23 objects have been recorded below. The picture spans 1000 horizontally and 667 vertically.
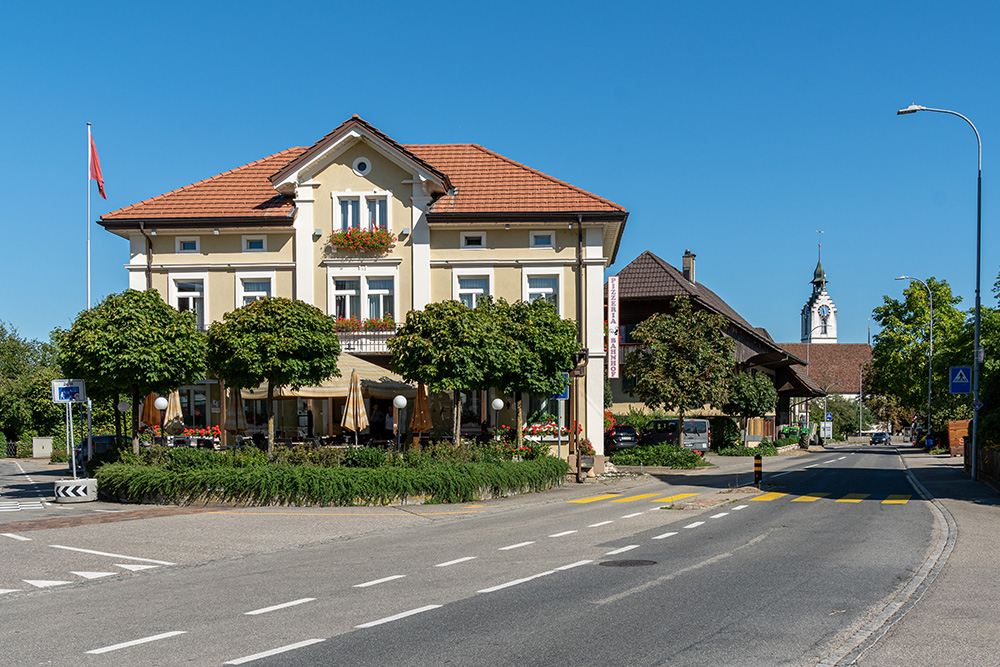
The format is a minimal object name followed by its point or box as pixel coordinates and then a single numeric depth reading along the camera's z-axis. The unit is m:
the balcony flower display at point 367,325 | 31.14
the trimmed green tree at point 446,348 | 24.09
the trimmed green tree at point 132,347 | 22.16
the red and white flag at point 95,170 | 32.91
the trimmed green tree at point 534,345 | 26.98
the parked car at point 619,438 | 42.62
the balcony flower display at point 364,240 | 31.66
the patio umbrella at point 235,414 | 25.94
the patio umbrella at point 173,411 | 26.41
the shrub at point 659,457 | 38.25
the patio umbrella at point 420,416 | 24.86
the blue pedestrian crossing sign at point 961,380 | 28.55
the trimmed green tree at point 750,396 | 50.84
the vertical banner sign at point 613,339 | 31.73
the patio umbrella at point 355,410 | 23.55
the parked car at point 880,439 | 91.19
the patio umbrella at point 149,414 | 26.33
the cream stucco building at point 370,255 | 31.67
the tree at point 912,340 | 64.75
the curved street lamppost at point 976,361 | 28.03
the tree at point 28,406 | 49.94
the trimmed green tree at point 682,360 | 41.53
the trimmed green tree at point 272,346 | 23.08
